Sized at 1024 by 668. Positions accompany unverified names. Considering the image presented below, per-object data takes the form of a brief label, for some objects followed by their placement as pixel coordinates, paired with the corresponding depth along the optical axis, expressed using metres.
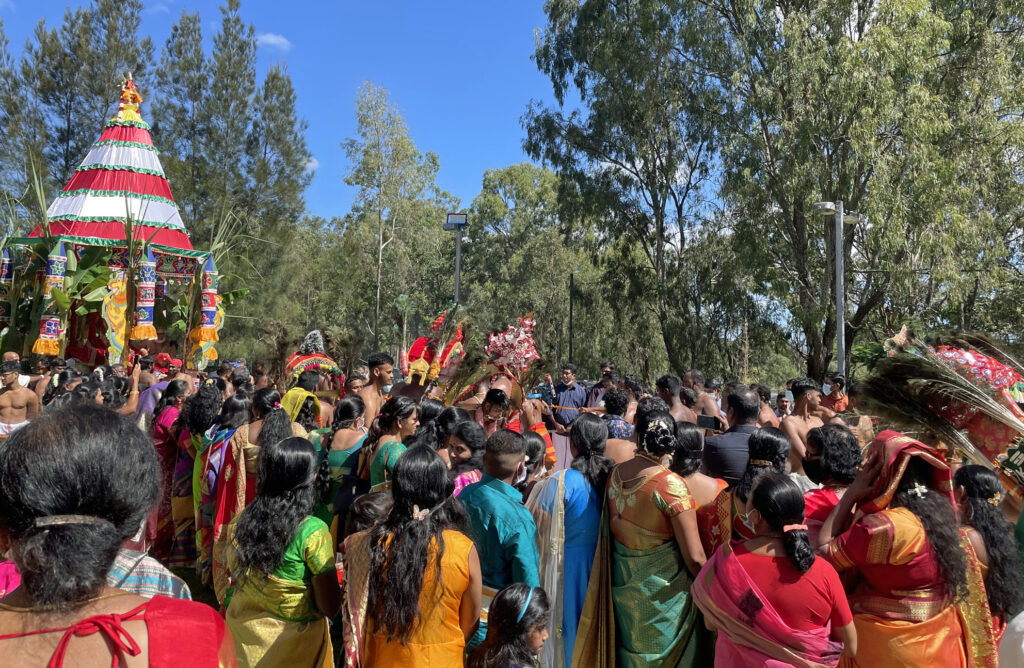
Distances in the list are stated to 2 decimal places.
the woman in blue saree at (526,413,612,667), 4.09
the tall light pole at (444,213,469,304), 21.96
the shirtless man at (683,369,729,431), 8.26
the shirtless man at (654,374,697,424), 8.12
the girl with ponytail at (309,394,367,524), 5.01
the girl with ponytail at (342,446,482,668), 2.82
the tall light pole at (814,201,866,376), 15.91
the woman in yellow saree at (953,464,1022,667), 3.28
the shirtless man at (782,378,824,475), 5.84
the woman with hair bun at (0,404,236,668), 1.46
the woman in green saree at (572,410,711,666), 3.72
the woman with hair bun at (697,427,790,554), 3.74
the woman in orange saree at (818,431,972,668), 3.04
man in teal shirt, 3.38
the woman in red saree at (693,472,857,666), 2.80
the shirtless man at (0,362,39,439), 7.50
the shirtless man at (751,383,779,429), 7.34
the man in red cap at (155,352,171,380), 16.30
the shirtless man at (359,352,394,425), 7.54
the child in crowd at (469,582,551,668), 2.95
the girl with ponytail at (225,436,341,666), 3.08
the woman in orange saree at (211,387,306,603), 4.95
